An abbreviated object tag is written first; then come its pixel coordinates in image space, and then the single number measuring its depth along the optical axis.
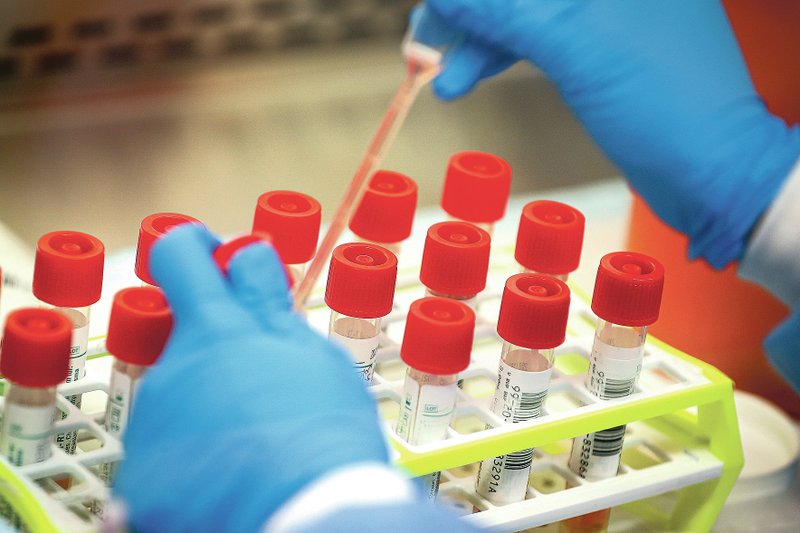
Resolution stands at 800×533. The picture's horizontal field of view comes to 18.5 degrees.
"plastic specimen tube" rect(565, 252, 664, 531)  0.65
